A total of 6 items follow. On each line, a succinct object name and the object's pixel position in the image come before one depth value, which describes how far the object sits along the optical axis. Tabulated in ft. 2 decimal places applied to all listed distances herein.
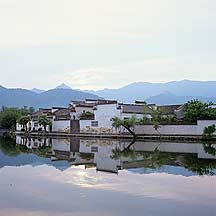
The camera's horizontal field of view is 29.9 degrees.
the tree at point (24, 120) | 192.48
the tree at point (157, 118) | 132.57
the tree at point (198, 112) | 121.29
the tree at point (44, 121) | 177.47
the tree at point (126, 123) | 134.92
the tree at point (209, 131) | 115.03
